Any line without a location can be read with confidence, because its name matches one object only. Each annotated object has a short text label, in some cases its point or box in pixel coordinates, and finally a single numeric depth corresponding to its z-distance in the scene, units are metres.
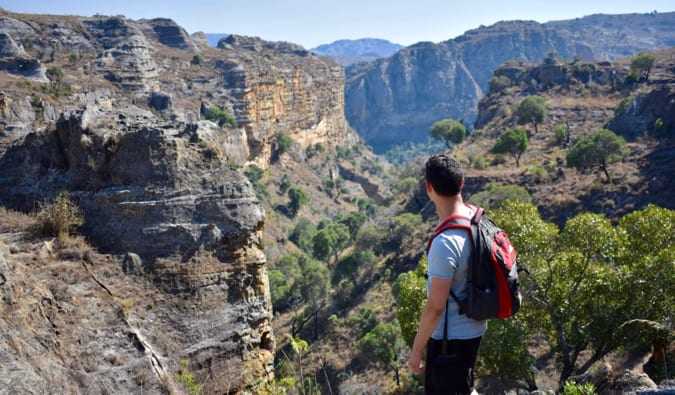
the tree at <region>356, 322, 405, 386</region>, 21.47
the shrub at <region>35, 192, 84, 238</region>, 9.07
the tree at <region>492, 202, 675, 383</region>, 9.68
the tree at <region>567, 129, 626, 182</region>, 29.25
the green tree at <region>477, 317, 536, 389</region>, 10.57
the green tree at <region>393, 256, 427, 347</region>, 11.97
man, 3.46
